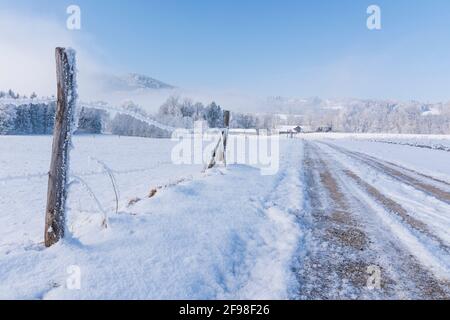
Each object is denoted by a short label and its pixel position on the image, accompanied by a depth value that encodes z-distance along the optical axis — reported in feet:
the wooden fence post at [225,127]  46.92
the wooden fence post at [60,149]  15.10
